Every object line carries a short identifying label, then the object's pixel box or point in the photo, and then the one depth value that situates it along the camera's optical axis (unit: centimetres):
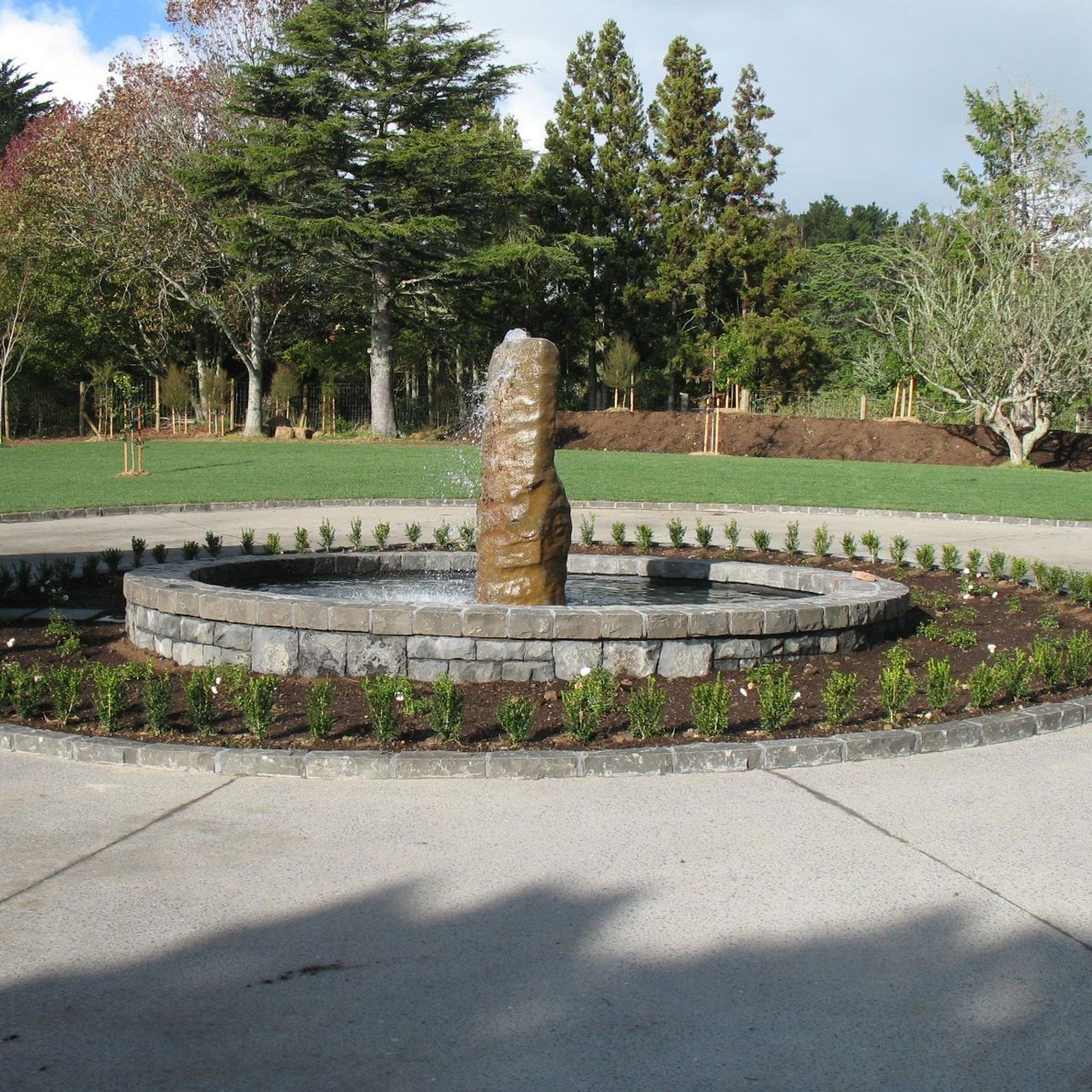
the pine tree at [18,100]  5369
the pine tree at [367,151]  3559
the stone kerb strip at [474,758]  558
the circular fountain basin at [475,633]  716
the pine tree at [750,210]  4394
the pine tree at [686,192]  4406
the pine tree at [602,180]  4425
